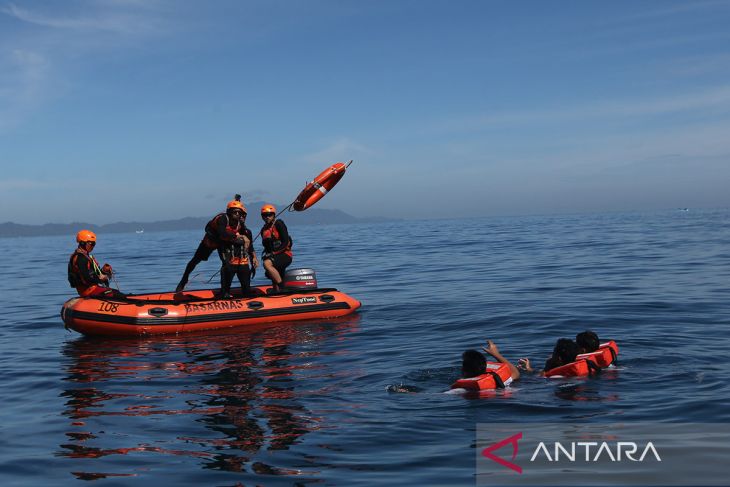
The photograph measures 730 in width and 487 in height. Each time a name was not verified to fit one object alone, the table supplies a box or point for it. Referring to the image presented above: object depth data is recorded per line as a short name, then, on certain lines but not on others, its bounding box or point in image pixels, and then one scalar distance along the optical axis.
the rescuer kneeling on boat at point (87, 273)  13.33
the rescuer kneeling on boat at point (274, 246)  15.81
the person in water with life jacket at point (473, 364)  8.20
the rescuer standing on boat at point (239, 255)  14.61
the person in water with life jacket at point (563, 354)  8.85
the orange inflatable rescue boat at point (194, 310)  13.70
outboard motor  16.39
